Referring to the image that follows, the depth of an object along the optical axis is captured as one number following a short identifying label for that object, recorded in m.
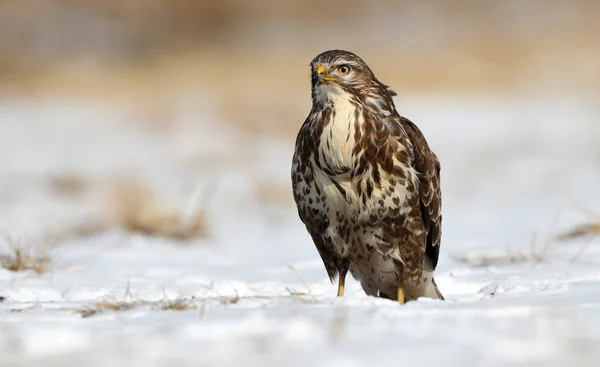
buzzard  10.37
